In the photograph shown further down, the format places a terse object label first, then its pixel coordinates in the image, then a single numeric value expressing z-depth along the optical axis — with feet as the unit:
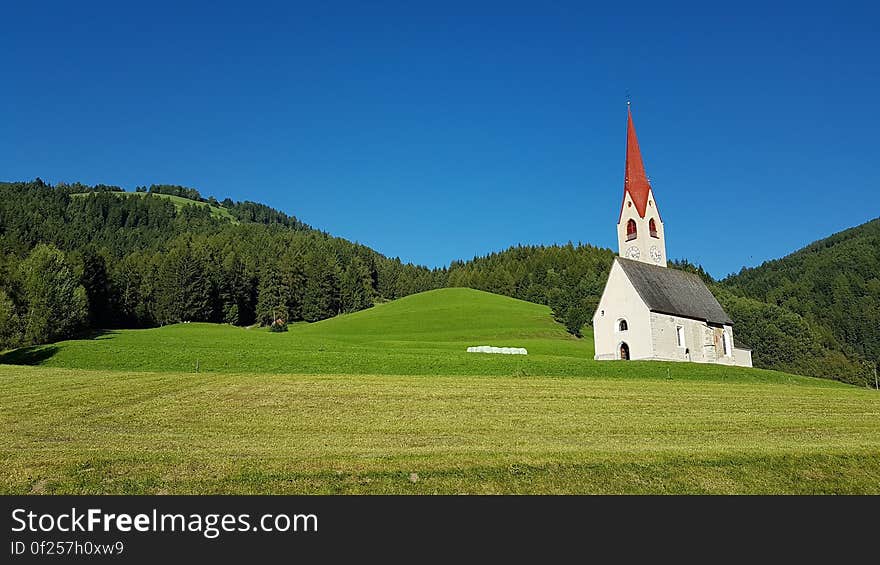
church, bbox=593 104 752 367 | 163.22
